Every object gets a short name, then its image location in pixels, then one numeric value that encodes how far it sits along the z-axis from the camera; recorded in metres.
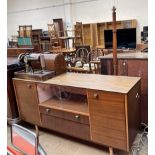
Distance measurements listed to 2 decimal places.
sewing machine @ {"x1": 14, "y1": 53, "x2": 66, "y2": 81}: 2.43
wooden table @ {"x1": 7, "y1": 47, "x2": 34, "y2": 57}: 3.29
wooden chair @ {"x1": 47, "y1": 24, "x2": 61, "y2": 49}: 7.41
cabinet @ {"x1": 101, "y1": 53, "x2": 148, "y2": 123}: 2.30
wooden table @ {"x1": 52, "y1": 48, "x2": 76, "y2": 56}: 6.32
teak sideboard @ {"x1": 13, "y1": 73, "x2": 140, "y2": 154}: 1.83
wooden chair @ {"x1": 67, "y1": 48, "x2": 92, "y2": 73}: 3.95
